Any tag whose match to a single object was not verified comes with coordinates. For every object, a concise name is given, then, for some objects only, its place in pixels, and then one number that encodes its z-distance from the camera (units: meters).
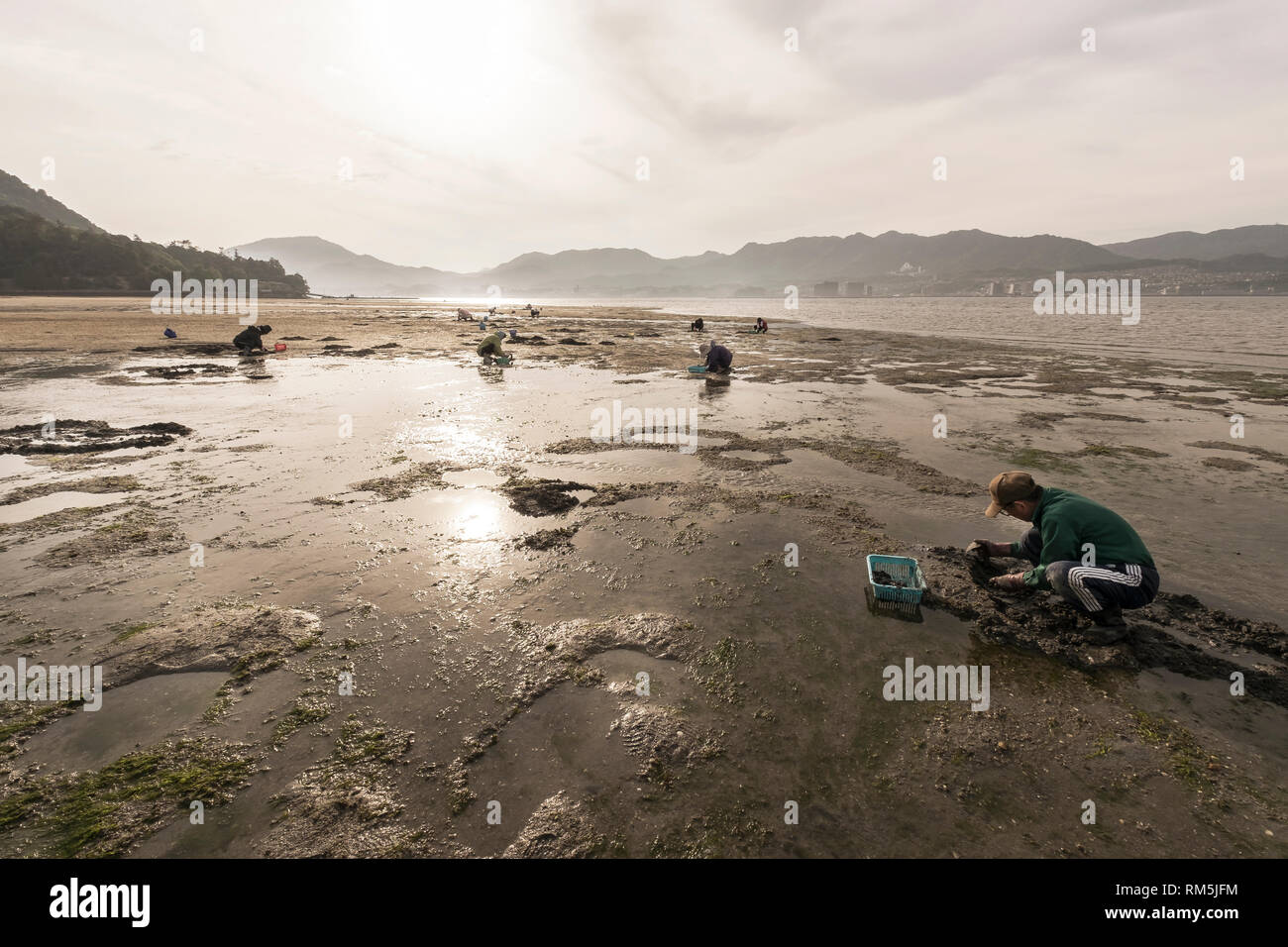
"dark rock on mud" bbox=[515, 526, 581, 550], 6.64
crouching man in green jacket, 4.87
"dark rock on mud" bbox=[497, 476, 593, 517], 7.77
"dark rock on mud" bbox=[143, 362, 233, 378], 18.42
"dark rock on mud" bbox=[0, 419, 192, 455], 9.84
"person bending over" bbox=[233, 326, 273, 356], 23.91
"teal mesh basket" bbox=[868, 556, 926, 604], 5.34
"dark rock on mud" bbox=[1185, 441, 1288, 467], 9.88
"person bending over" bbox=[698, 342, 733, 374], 19.83
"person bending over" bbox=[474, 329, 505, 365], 22.52
